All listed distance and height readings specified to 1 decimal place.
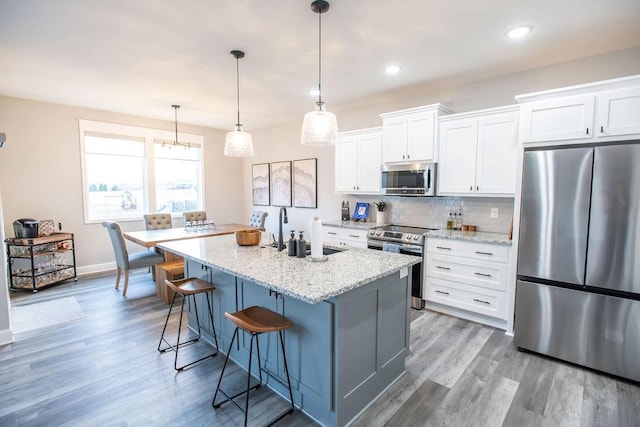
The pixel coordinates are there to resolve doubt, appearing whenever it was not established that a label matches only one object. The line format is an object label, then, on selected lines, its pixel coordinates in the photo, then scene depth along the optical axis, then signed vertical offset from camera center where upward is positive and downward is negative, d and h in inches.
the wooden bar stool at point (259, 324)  69.9 -31.1
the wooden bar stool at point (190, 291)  97.1 -30.9
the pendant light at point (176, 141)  192.6 +39.7
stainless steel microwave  147.1 +7.9
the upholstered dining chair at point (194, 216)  220.1 -16.6
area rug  127.2 -54.7
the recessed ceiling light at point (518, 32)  96.2 +52.6
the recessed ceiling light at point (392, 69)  127.3 +53.4
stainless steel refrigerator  89.4 -19.0
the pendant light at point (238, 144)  127.3 +20.8
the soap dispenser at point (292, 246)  95.6 -16.3
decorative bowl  113.7 -16.4
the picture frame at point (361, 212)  187.6 -10.5
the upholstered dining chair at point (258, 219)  227.9 -18.9
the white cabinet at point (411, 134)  144.6 +30.3
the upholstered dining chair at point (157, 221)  198.8 -18.8
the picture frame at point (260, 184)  258.2 +8.2
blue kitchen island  70.7 -31.9
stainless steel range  141.3 -23.6
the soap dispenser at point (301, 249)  94.0 -16.8
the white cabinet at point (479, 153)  125.3 +18.6
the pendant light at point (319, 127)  90.4 +20.1
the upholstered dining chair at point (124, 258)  156.3 -35.3
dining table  152.2 -23.5
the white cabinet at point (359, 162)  170.1 +19.1
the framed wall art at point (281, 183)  240.7 +8.6
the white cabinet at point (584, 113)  91.4 +26.9
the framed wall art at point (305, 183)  219.9 +8.2
